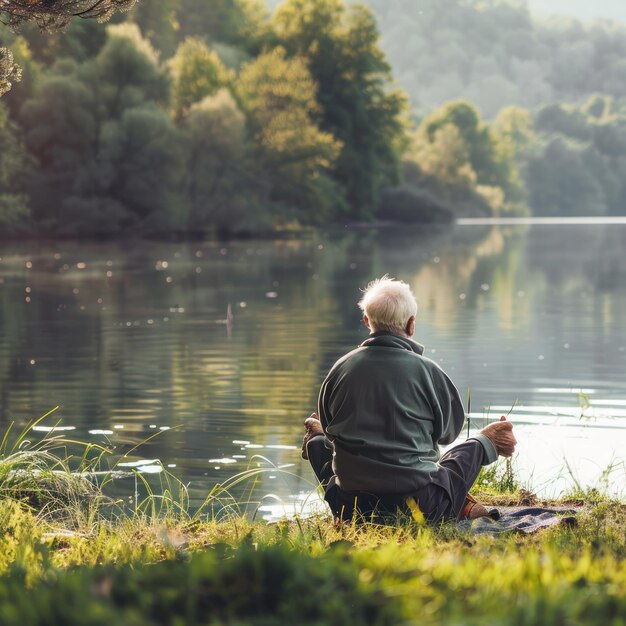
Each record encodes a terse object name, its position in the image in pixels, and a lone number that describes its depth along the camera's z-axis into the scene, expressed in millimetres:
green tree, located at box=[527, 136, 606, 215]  131000
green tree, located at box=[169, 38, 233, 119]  54250
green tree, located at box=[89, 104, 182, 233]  47500
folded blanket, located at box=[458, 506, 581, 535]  5492
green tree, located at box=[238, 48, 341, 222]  56469
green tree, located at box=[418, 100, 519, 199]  102375
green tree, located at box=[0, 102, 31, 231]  47000
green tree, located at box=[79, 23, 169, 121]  48094
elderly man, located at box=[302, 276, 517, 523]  5441
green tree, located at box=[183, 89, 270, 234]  51219
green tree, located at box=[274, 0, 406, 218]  64812
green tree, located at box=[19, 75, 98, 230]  47500
